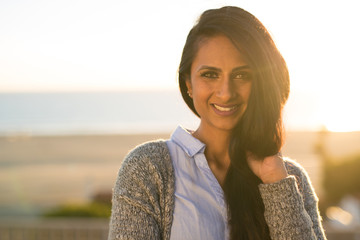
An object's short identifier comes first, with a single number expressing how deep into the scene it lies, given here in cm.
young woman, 241
